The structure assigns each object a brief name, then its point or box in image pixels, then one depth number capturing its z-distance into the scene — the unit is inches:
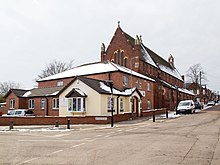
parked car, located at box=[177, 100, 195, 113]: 1277.6
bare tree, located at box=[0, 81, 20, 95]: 3075.5
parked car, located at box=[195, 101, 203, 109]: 1763.0
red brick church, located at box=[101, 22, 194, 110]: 1655.2
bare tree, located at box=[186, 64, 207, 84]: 2383.5
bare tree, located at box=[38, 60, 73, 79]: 2420.6
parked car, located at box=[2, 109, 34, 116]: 1107.6
